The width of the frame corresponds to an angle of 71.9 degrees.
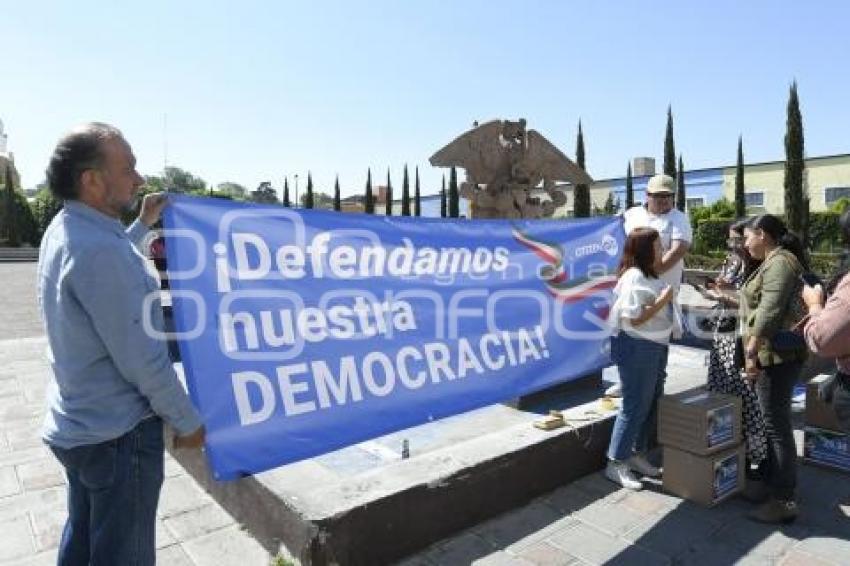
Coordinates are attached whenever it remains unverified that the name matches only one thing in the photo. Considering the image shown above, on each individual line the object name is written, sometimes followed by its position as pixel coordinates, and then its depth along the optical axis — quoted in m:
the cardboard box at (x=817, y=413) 3.96
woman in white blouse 3.56
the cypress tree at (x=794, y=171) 29.30
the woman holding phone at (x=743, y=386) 3.73
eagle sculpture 6.16
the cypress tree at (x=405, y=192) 52.91
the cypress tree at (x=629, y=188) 42.19
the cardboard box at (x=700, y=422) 3.36
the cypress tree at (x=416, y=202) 52.28
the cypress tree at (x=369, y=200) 52.00
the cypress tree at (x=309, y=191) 58.34
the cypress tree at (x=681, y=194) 37.23
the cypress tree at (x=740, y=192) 34.34
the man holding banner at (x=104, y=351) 1.68
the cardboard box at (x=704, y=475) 3.36
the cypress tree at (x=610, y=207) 46.75
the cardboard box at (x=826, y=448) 3.91
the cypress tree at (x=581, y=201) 34.56
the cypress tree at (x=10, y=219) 40.34
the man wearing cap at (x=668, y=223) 4.22
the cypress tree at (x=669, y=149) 37.59
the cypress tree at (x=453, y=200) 43.94
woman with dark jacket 3.16
